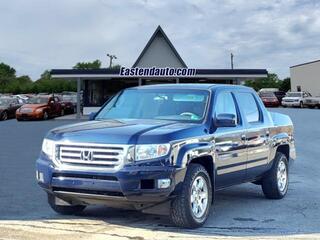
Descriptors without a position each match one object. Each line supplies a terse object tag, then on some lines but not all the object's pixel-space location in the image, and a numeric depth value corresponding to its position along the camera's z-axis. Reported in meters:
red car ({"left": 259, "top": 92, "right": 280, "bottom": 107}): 44.83
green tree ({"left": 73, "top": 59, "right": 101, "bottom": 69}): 100.75
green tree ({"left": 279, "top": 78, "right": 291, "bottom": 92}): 71.71
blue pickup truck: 5.05
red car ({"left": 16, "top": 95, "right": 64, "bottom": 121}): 28.89
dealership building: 30.58
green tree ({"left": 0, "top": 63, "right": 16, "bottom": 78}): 108.93
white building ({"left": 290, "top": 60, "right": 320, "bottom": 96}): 59.52
